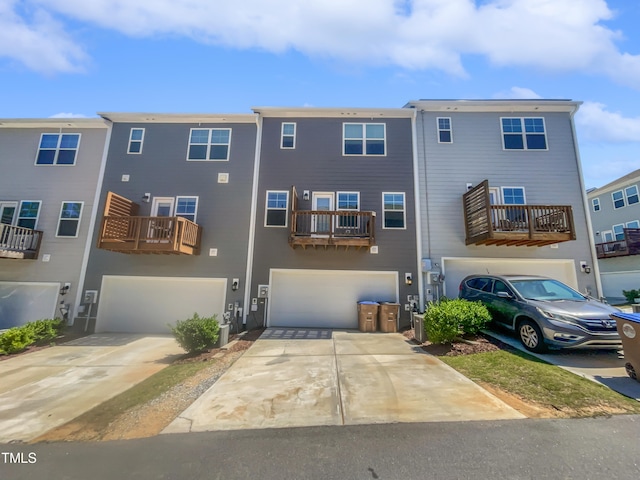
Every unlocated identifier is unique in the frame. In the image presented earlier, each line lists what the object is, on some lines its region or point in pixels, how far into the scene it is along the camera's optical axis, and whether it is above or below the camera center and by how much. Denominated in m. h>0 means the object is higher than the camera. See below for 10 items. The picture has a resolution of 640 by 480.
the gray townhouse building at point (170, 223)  9.59 +1.90
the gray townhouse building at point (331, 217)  10.10 +2.39
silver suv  5.23 -0.63
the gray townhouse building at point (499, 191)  9.50 +3.71
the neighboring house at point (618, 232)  15.88 +3.62
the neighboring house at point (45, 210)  10.22 +2.54
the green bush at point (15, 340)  7.36 -1.98
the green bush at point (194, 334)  6.91 -1.54
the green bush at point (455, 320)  6.54 -0.97
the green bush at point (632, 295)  13.41 -0.46
